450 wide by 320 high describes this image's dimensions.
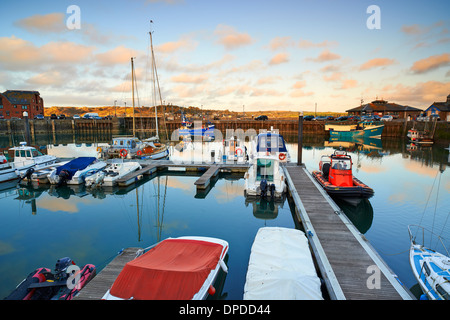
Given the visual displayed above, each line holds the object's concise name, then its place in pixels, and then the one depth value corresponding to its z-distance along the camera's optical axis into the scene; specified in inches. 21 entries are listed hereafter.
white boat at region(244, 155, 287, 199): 626.8
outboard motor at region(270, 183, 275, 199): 625.5
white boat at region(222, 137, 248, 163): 1008.6
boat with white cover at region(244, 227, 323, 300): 236.7
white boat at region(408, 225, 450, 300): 250.0
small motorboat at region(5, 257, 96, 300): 260.7
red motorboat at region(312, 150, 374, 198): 593.3
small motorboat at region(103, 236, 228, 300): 228.5
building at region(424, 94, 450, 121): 2541.8
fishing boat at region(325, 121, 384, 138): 2314.2
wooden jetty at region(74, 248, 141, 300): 263.4
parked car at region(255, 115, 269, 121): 3160.4
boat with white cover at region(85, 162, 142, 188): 764.6
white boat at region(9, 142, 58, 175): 861.2
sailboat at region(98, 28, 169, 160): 1071.6
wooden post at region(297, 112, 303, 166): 858.1
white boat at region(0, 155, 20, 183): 810.2
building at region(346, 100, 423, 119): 3159.5
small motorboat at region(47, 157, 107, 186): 783.7
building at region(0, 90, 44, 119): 2979.8
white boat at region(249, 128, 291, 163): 903.1
